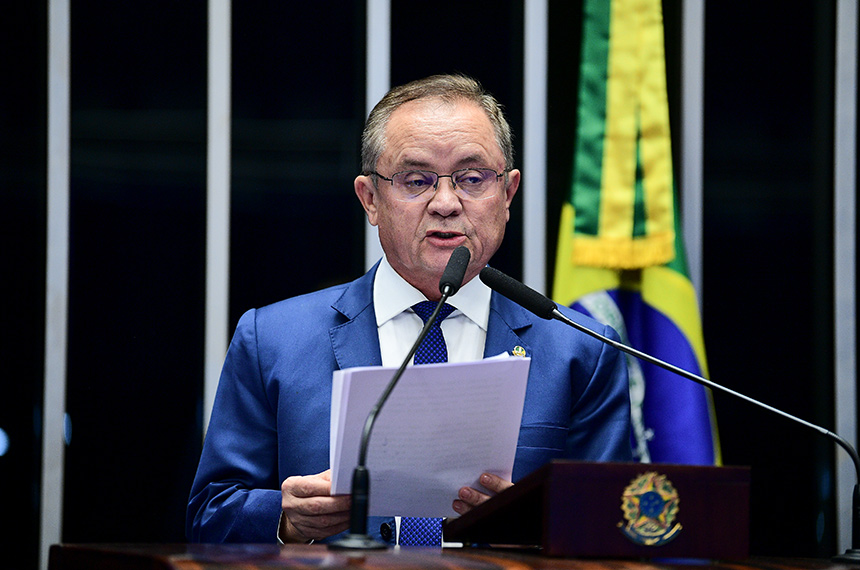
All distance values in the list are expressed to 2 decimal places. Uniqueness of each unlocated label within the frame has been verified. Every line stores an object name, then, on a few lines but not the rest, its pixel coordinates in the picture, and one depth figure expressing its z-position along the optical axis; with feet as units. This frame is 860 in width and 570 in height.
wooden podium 8.30
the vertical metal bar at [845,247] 20.24
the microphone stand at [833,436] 10.16
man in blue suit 13.34
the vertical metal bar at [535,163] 19.98
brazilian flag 19.02
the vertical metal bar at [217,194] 19.35
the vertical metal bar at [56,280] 18.56
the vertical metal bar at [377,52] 19.86
